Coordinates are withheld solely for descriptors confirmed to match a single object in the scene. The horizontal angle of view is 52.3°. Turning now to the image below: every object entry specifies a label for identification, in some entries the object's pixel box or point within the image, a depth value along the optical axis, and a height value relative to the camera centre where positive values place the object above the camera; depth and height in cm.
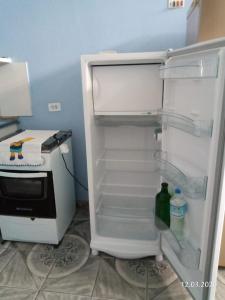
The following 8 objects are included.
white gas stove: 149 -69
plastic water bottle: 108 -57
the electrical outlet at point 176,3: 156 +57
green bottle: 128 -65
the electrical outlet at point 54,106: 190 -11
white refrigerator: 85 -32
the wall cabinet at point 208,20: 100 +31
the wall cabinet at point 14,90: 187 +3
